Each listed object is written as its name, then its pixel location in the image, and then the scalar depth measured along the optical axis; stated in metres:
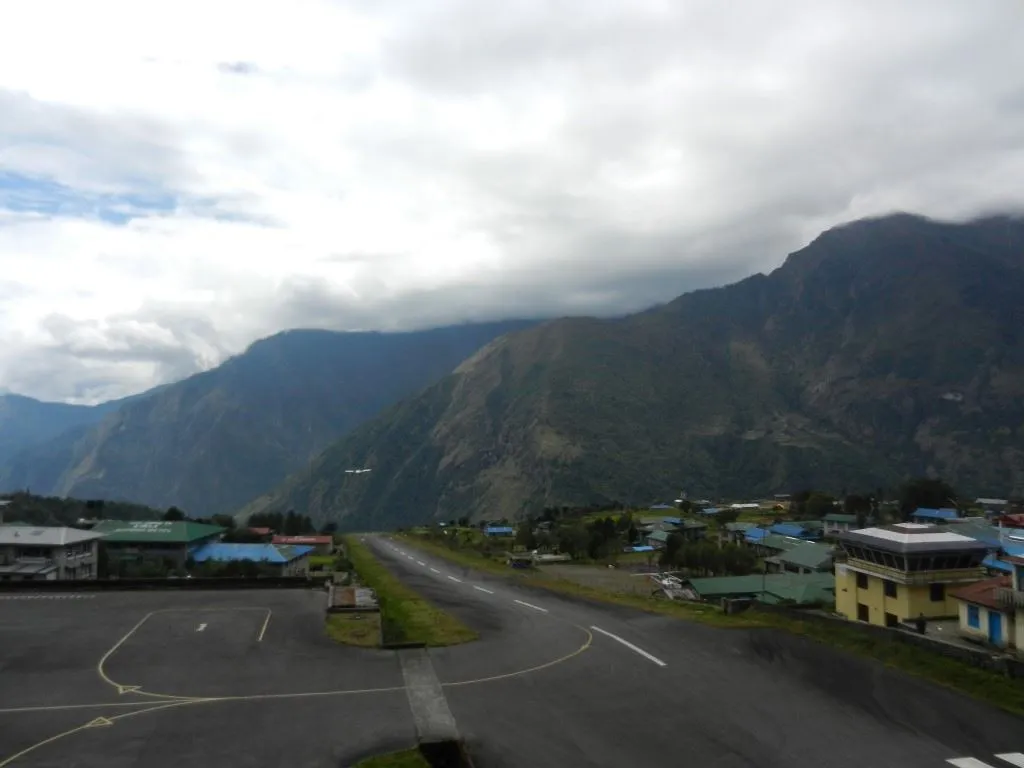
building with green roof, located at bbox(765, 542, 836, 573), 68.94
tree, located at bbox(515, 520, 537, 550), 97.69
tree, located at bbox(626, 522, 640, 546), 102.19
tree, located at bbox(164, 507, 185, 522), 97.28
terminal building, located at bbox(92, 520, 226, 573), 66.69
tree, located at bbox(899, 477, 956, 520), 127.00
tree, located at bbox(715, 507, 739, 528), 117.05
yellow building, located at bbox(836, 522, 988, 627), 36.03
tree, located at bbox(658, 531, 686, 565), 79.44
